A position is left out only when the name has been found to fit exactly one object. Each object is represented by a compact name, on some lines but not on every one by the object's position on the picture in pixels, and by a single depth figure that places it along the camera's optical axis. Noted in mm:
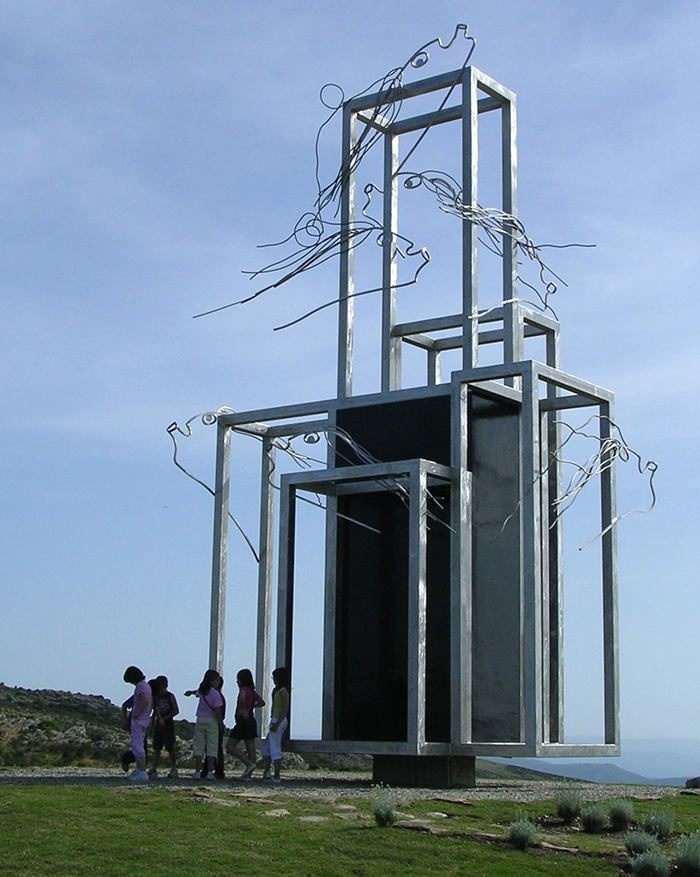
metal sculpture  17375
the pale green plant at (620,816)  13055
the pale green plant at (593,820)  13023
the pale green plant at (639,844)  11492
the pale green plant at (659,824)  12555
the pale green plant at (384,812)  12242
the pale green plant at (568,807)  13234
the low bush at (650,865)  10799
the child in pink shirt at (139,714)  16641
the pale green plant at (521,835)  11695
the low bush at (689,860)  11102
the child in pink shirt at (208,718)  17469
